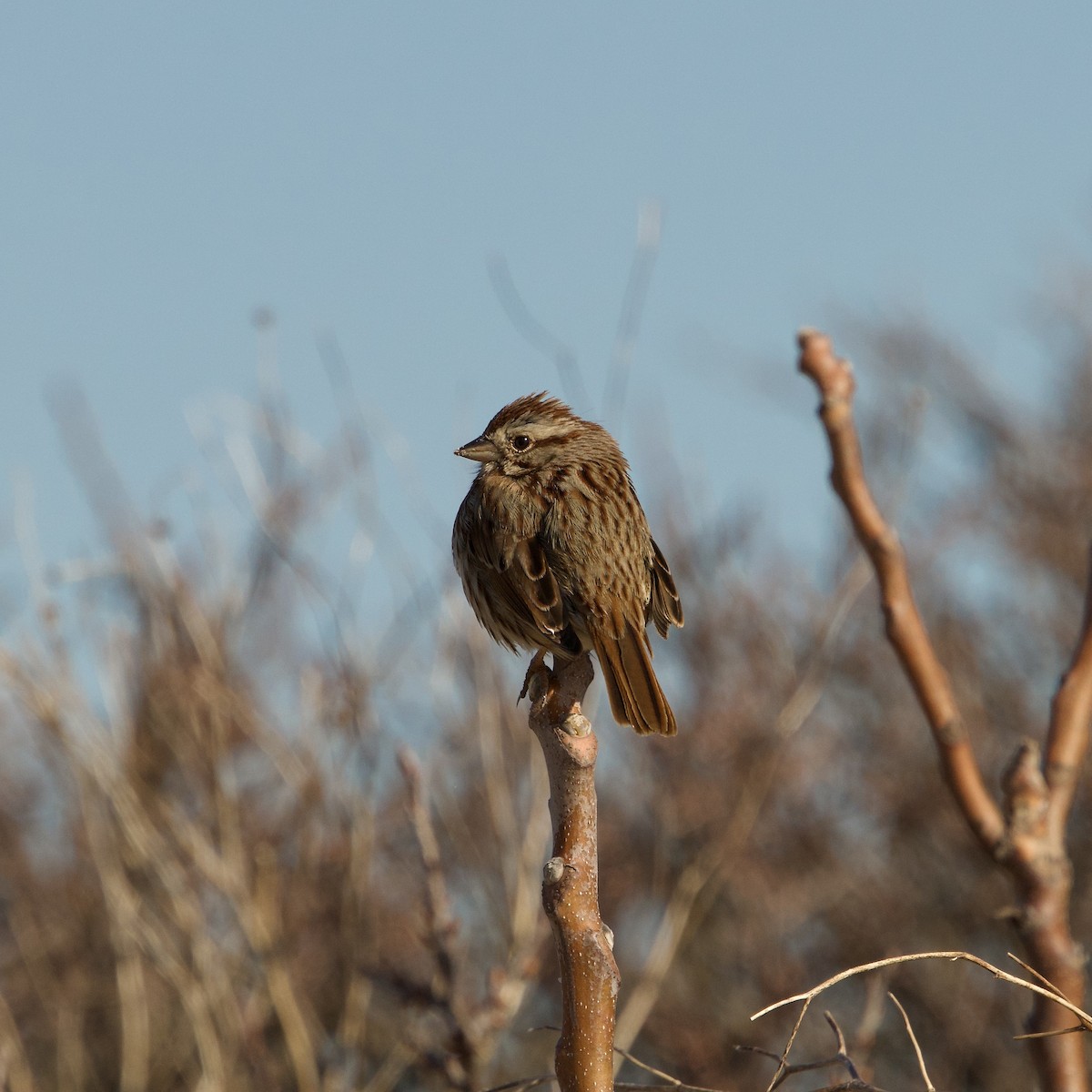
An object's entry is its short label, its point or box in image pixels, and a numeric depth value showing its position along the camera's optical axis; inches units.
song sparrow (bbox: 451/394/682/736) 255.0
